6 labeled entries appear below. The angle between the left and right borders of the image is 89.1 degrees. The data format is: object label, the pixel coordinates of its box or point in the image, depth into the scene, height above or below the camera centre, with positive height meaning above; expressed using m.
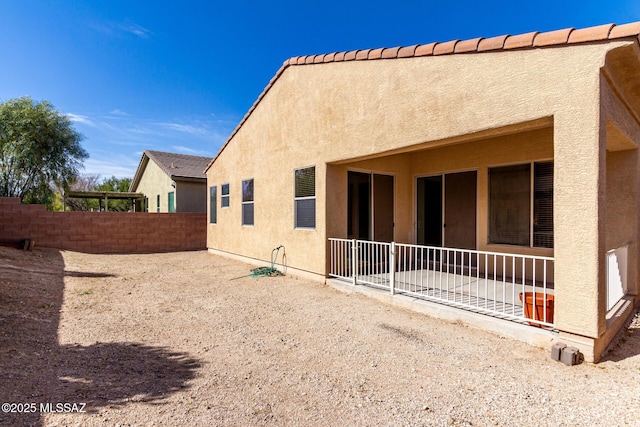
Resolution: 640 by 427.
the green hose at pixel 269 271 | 8.67 -1.55
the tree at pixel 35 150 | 16.17 +3.39
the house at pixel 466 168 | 3.58 +0.93
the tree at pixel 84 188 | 19.10 +1.36
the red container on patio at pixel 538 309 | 4.11 -1.22
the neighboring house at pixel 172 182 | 17.39 +1.87
